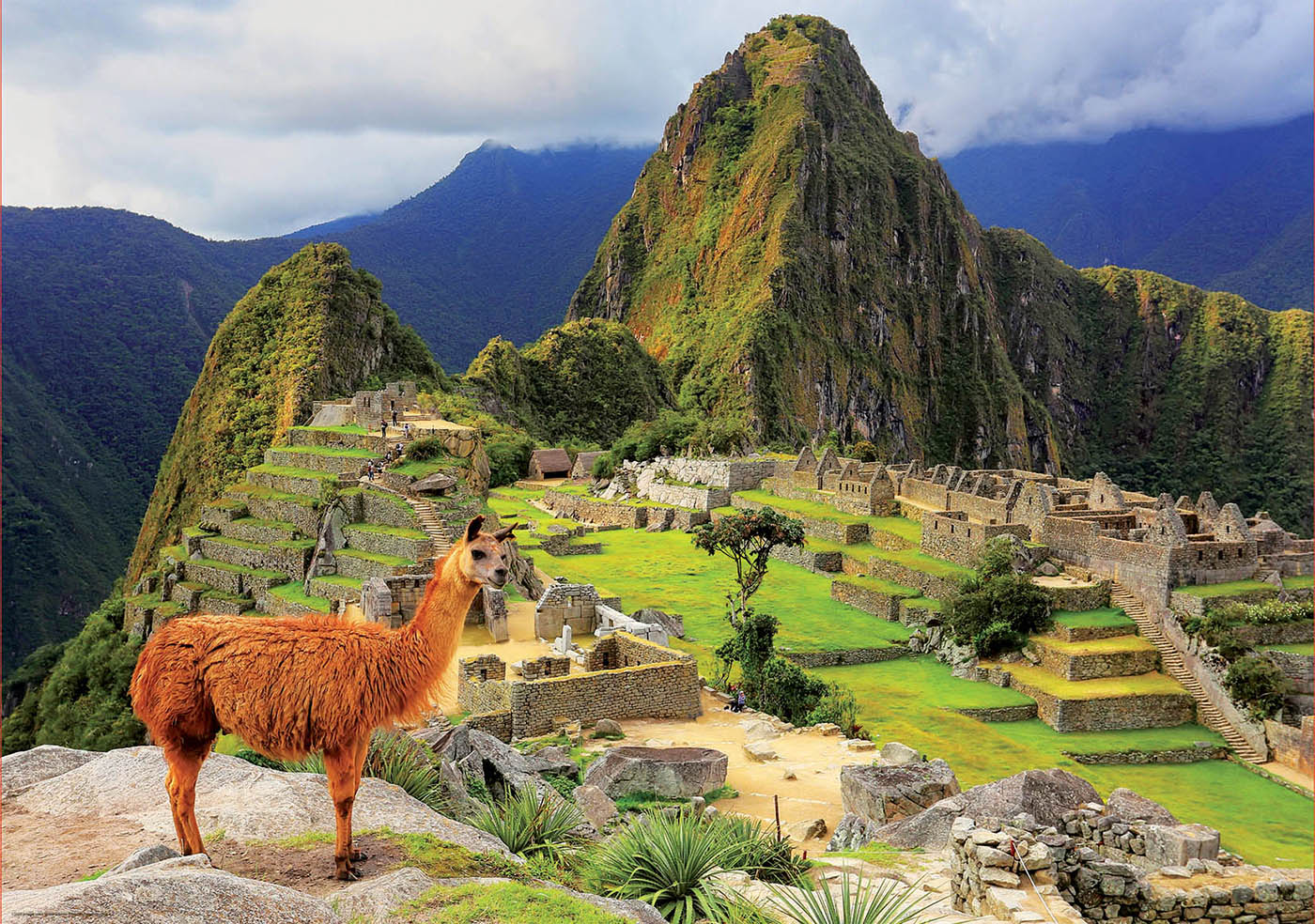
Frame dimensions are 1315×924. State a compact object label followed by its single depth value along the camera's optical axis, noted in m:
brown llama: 5.11
